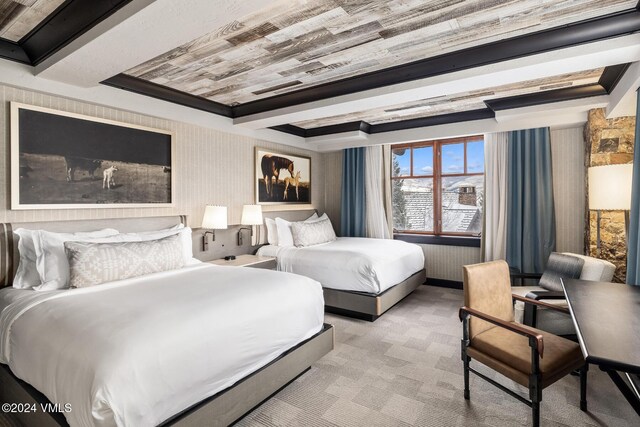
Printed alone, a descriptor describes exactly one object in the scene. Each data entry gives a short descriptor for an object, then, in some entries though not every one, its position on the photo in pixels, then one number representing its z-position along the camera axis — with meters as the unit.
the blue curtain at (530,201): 4.36
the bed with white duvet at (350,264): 3.79
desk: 1.35
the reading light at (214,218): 3.78
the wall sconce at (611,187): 2.89
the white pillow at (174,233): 3.07
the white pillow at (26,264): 2.45
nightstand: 3.87
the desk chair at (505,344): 1.84
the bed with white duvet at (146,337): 1.45
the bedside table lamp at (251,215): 4.31
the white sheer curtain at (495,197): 4.63
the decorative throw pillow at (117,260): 2.35
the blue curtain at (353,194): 5.88
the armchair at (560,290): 2.78
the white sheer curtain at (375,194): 5.70
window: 5.15
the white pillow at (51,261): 2.40
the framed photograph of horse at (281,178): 4.89
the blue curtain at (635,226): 2.65
